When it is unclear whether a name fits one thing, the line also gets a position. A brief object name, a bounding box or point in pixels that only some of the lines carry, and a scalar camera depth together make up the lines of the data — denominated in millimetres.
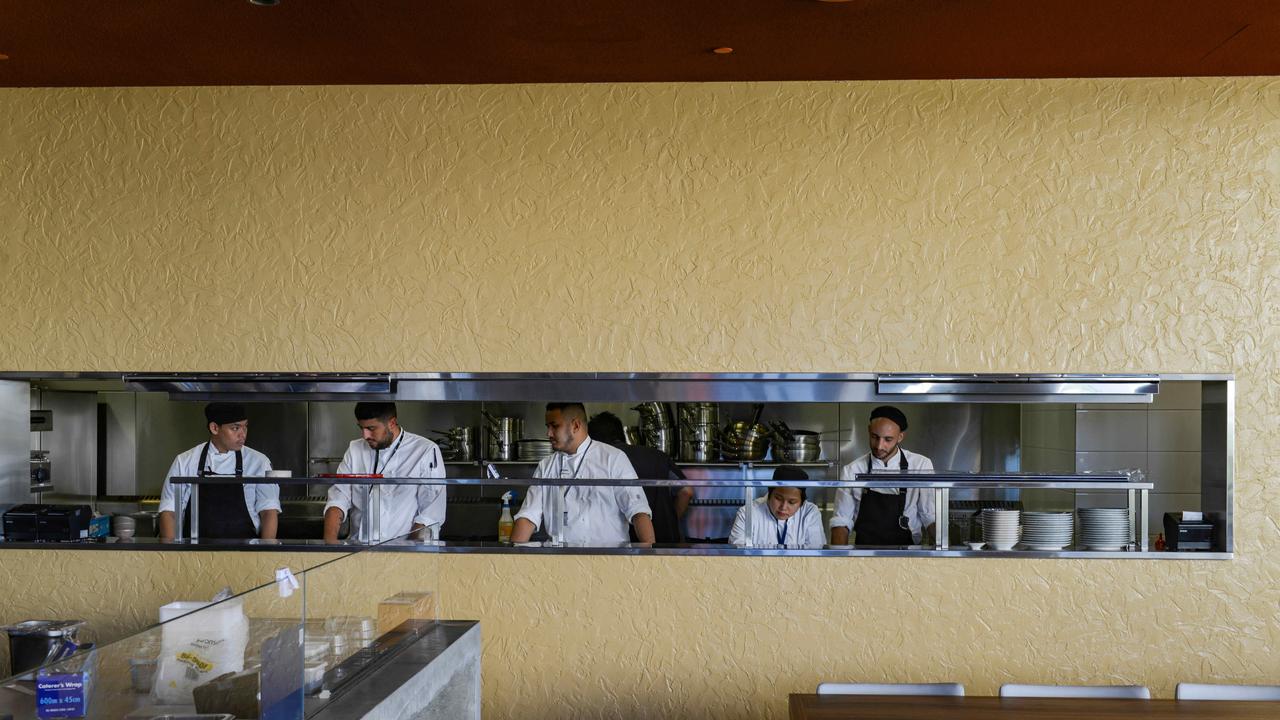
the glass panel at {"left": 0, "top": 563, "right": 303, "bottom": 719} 1788
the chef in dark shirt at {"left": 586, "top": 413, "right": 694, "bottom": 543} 4449
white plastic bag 1890
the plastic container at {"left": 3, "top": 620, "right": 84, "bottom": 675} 3035
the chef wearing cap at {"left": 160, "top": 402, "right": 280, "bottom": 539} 4086
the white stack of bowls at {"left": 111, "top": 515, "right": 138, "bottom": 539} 4264
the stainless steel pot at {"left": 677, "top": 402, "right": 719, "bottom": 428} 5551
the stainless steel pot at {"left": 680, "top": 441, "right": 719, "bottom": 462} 5559
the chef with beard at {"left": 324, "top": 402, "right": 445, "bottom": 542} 3951
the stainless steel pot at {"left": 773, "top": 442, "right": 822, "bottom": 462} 5441
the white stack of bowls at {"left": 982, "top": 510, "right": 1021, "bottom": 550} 3662
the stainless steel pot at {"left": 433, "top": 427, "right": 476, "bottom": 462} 5617
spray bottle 4348
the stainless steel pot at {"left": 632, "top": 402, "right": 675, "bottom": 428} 5539
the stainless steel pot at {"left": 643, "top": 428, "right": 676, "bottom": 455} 5539
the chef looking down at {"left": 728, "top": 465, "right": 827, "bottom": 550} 3975
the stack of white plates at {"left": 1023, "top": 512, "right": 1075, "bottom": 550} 3666
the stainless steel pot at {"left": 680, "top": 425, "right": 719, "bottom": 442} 5558
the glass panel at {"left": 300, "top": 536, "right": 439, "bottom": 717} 2010
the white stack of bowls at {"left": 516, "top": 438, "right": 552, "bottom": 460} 5621
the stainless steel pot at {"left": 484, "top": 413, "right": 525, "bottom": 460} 5645
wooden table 2701
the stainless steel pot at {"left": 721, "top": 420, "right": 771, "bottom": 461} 5441
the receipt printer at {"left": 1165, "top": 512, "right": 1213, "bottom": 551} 3643
